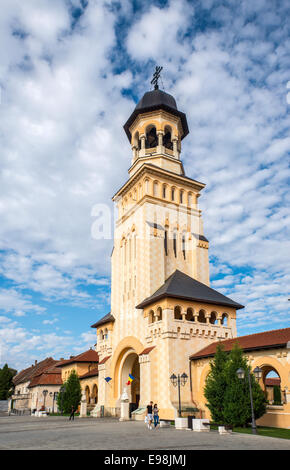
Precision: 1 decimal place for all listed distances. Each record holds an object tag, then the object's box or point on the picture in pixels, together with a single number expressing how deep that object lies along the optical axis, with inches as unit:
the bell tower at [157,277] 1080.8
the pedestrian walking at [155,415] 788.4
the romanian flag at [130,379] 1232.8
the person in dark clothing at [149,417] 752.3
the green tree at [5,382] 2709.2
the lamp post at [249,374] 699.4
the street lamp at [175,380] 969.0
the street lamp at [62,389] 1402.7
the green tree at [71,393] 1482.5
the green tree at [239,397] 755.4
